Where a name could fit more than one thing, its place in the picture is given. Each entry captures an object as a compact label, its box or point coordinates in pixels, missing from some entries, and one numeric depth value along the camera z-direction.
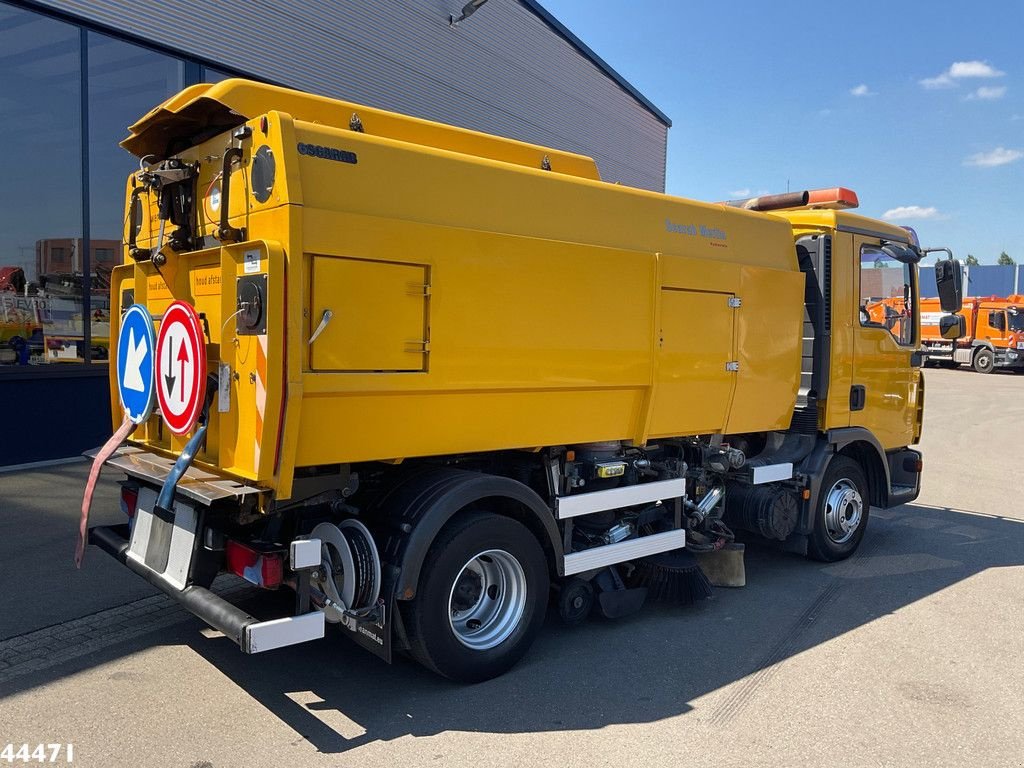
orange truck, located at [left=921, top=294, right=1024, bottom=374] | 30.67
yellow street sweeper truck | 3.59
